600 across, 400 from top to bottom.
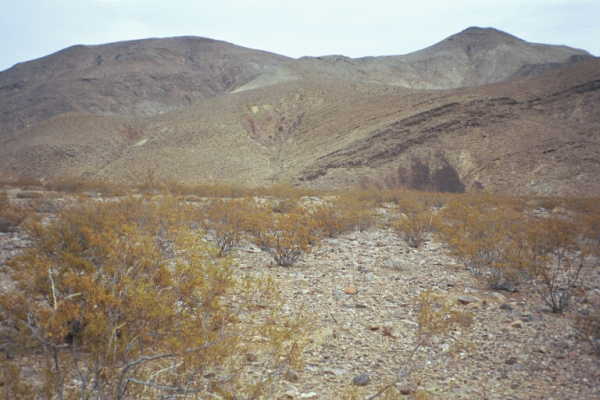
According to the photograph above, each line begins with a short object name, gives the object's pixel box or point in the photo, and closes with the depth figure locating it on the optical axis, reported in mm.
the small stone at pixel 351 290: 5992
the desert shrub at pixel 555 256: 5500
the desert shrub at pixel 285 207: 12483
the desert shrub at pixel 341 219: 9750
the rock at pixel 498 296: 5848
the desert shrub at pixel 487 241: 6375
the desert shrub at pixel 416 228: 9227
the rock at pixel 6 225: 8078
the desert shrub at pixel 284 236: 7430
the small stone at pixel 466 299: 5738
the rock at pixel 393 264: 7328
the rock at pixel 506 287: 6219
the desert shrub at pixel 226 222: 7946
